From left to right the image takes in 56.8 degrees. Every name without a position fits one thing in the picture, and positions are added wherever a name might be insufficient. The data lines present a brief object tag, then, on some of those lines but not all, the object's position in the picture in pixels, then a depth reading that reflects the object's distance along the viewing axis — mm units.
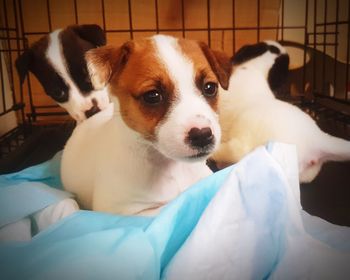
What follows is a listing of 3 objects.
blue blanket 147
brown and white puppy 190
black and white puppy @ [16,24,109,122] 284
